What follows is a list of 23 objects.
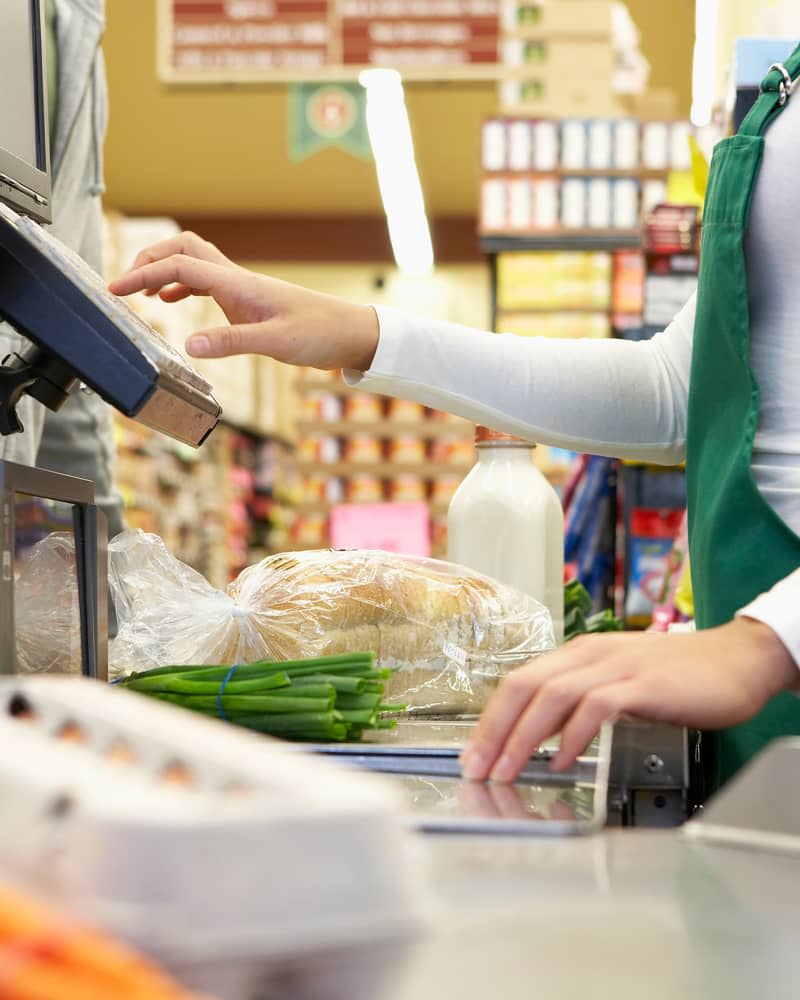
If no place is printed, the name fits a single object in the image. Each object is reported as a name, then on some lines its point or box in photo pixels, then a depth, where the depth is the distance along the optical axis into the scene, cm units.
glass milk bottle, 178
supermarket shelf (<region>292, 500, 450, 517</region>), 924
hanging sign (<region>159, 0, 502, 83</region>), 593
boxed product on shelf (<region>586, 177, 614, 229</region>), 619
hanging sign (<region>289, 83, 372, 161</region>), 678
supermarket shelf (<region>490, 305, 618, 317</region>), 650
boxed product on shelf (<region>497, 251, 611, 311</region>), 650
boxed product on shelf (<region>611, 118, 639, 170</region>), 630
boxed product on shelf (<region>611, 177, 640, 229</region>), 620
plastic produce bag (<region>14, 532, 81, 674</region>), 103
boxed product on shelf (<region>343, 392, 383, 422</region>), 978
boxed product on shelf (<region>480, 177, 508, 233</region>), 612
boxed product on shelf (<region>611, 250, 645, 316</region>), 621
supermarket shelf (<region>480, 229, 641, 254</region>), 613
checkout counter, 39
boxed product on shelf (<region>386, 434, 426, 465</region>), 982
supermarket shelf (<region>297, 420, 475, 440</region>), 968
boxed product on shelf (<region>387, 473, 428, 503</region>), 979
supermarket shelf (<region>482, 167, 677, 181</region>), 625
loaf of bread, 141
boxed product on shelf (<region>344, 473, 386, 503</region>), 964
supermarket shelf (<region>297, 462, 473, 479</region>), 961
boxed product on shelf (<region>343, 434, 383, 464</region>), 972
